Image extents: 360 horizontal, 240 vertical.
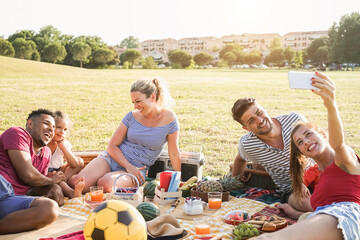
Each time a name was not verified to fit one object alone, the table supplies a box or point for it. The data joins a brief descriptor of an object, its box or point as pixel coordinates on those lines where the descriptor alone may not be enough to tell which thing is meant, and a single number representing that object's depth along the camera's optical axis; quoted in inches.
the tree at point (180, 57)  3068.4
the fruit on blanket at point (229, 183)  171.3
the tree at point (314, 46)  2861.5
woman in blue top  179.3
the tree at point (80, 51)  2356.1
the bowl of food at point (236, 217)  136.2
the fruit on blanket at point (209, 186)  157.2
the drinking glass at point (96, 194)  152.7
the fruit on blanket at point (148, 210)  134.2
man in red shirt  131.2
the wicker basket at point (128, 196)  142.9
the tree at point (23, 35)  2288.5
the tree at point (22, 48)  2146.9
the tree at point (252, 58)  3164.4
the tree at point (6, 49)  2081.7
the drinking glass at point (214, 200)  150.2
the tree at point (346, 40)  2258.5
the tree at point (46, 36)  2347.4
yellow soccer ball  94.0
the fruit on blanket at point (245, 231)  122.6
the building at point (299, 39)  4815.5
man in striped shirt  153.2
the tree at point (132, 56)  2827.3
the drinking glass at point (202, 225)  125.6
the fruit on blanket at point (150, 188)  160.1
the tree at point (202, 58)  3225.9
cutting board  143.2
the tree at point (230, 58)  3068.4
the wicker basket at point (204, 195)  157.2
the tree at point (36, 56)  2266.2
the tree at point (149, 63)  2532.5
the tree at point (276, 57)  3078.2
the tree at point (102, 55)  2497.5
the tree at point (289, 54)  3043.8
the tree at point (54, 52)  2231.8
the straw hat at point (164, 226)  123.3
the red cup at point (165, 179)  153.9
